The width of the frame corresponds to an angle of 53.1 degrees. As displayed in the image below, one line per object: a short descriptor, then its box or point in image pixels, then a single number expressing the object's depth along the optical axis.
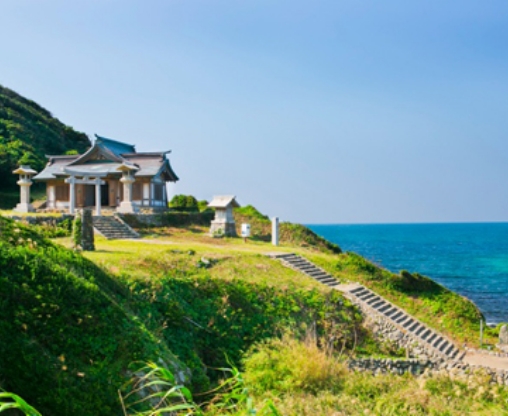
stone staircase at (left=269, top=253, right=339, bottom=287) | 23.47
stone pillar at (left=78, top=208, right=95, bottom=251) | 20.02
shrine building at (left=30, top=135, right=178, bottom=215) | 38.56
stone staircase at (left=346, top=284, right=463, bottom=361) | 19.89
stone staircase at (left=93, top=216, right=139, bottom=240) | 27.99
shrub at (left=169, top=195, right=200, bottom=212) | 42.66
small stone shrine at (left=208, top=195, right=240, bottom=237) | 32.22
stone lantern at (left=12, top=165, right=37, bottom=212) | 34.23
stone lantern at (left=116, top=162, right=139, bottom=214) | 34.41
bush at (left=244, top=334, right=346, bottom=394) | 10.84
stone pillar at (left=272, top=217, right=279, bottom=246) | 30.69
